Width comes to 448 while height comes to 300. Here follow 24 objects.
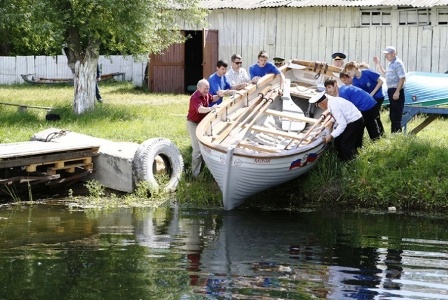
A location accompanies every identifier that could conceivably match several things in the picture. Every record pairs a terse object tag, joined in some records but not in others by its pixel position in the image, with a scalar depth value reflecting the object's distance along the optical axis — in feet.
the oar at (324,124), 48.30
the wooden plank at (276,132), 49.11
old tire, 50.06
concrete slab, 50.80
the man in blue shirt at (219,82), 51.57
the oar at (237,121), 47.94
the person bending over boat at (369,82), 51.72
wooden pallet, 49.12
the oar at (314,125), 47.91
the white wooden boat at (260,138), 45.14
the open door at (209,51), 90.74
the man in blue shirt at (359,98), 48.96
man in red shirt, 49.85
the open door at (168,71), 94.79
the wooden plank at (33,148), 48.07
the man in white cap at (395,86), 51.70
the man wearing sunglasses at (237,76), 55.11
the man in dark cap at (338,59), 59.41
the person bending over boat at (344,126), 47.44
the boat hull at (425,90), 58.90
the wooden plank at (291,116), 51.34
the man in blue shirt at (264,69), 56.65
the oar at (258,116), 48.65
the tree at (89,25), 66.44
